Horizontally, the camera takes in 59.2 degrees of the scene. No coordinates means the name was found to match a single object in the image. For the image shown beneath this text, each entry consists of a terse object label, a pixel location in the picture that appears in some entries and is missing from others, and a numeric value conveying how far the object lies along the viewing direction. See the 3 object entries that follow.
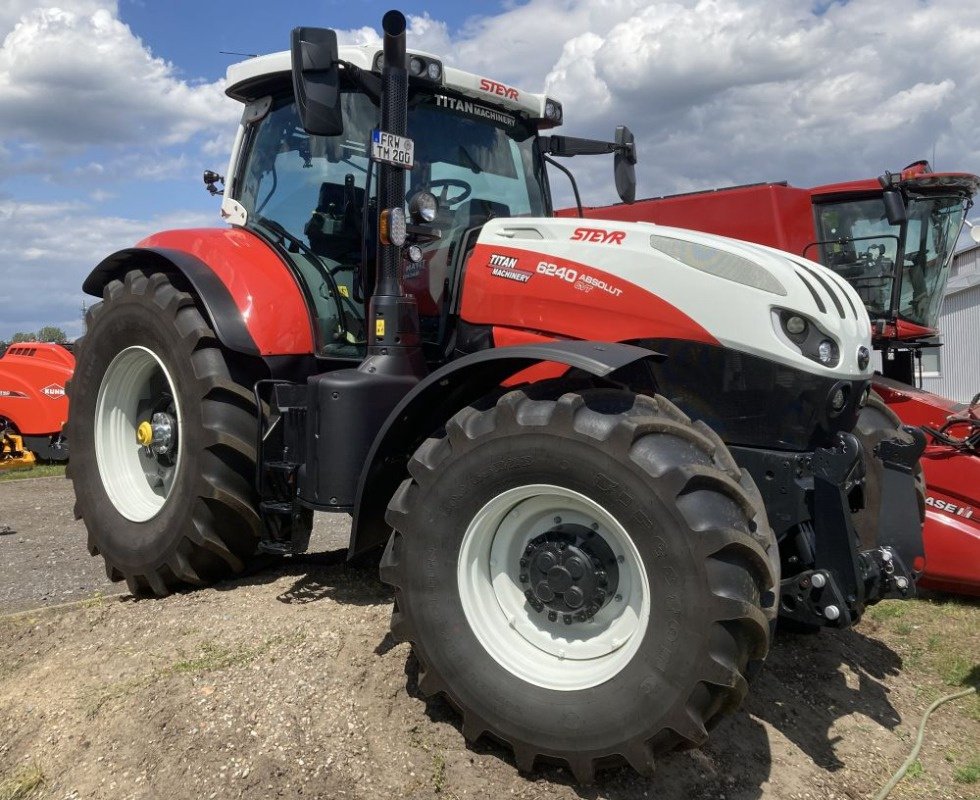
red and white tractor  2.68
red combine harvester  9.81
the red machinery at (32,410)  10.70
